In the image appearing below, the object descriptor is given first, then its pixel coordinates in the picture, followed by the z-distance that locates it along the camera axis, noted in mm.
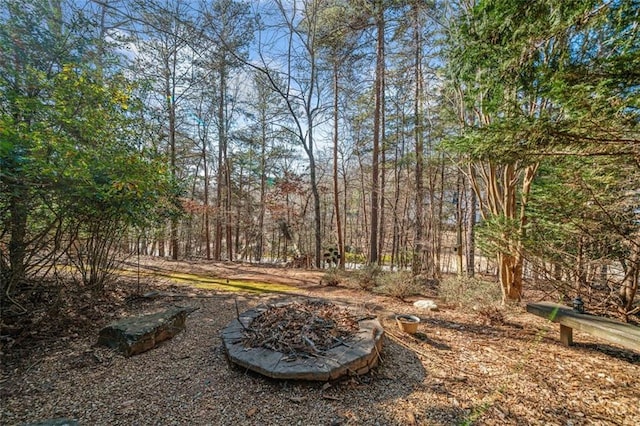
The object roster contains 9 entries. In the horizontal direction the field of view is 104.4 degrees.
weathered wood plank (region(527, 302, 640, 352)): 2027
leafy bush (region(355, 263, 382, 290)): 4992
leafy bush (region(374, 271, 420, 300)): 4445
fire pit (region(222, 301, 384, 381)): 2031
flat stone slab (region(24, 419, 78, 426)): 1467
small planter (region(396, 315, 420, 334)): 2922
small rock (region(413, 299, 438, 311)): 3836
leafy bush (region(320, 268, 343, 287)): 5395
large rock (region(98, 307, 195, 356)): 2469
